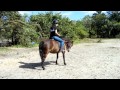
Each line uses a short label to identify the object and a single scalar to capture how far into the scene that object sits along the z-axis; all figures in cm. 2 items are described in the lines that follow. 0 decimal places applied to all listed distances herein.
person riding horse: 403
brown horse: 386
